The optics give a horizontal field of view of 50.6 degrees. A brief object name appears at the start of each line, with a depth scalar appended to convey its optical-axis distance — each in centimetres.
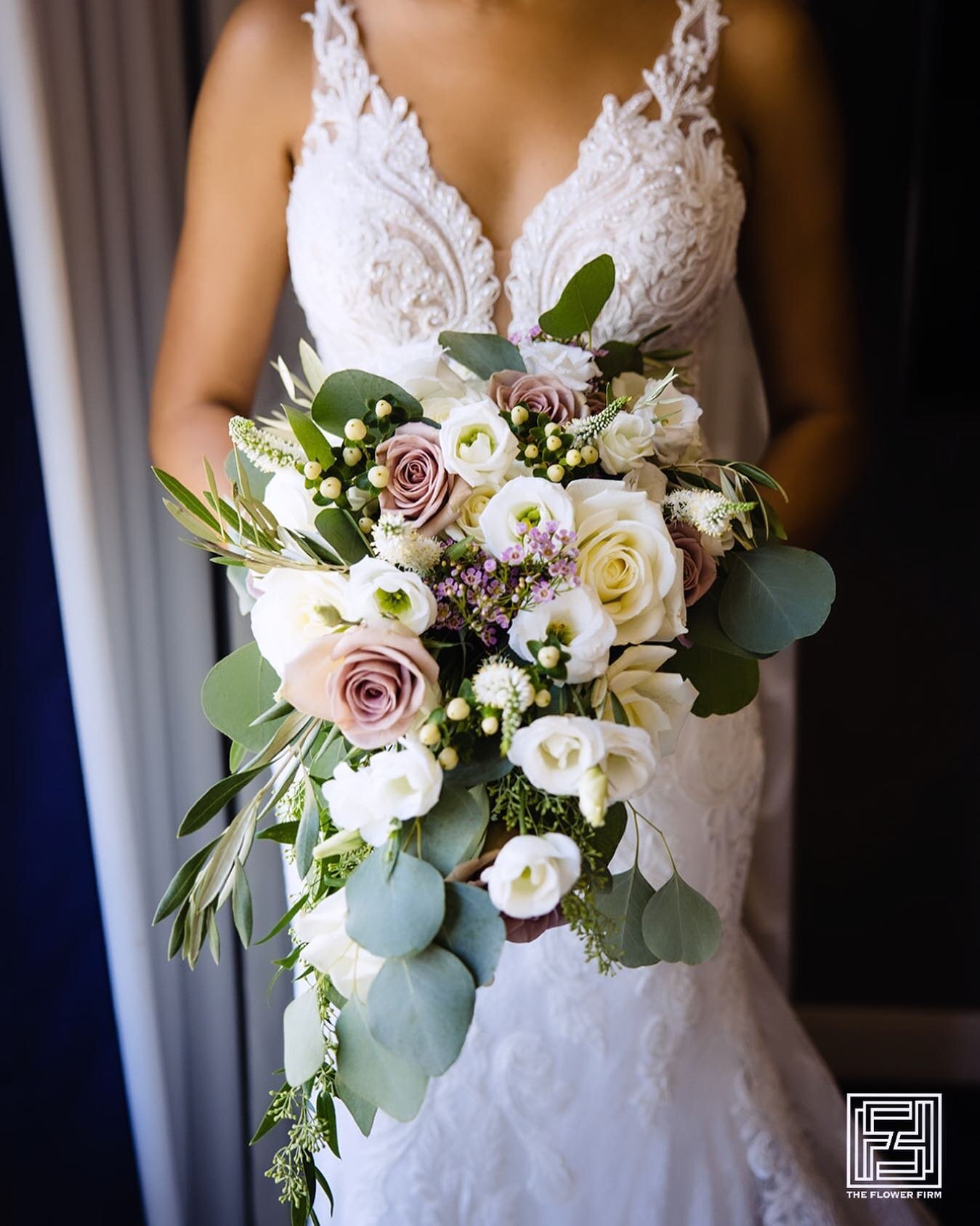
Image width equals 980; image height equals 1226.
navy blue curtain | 118
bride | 118
